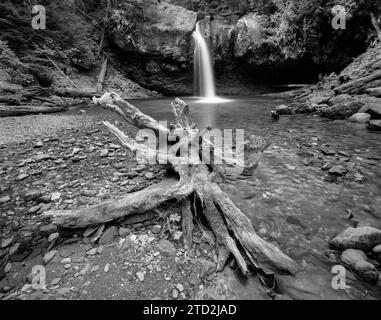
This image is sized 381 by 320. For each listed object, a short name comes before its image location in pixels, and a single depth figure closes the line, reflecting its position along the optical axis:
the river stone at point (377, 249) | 1.88
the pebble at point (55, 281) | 1.57
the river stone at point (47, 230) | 2.06
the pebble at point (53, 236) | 2.00
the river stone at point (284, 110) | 7.93
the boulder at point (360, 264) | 1.68
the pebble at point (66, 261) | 1.76
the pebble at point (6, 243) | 1.93
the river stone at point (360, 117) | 5.88
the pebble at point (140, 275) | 1.64
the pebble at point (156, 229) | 2.08
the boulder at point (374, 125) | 5.30
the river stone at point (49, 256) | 1.79
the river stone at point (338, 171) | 3.39
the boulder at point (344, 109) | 6.39
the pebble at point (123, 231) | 2.03
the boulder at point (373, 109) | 5.70
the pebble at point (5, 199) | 2.53
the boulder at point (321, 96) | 8.16
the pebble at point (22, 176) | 3.01
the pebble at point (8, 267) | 1.71
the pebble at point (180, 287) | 1.58
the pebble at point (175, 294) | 1.53
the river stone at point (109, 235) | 1.97
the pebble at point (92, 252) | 1.83
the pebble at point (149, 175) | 3.14
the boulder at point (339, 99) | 7.18
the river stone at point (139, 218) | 2.16
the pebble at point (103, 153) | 3.81
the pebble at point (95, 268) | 1.70
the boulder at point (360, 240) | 1.94
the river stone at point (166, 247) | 1.87
